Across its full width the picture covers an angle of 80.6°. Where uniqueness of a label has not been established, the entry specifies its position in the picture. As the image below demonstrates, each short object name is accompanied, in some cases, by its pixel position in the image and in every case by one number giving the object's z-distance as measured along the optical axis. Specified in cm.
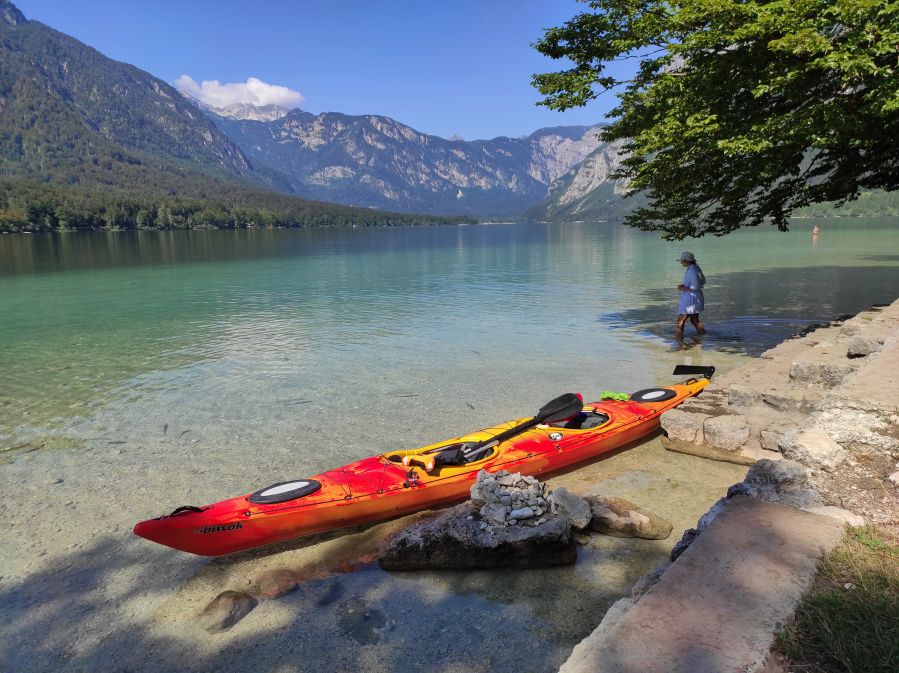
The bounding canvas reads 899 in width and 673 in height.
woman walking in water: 1591
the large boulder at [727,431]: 835
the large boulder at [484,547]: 603
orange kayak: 623
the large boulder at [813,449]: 496
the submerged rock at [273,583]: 589
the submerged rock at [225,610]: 541
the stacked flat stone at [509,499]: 636
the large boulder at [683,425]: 887
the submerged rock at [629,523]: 650
